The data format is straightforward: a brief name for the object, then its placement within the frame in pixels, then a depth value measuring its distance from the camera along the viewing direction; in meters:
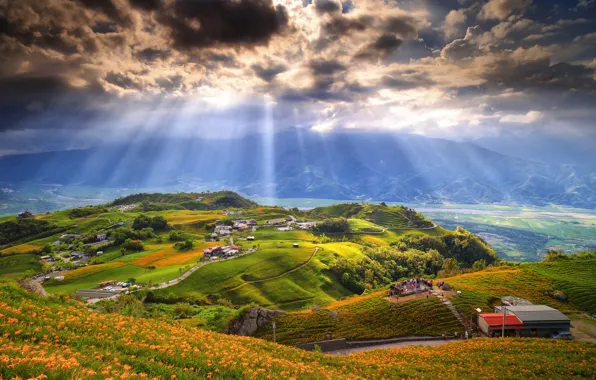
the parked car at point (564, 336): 46.65
